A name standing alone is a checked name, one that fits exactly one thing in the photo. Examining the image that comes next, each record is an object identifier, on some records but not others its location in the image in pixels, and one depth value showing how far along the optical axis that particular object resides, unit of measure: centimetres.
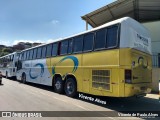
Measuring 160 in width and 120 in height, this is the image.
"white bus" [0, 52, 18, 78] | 1369
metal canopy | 912
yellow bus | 467
